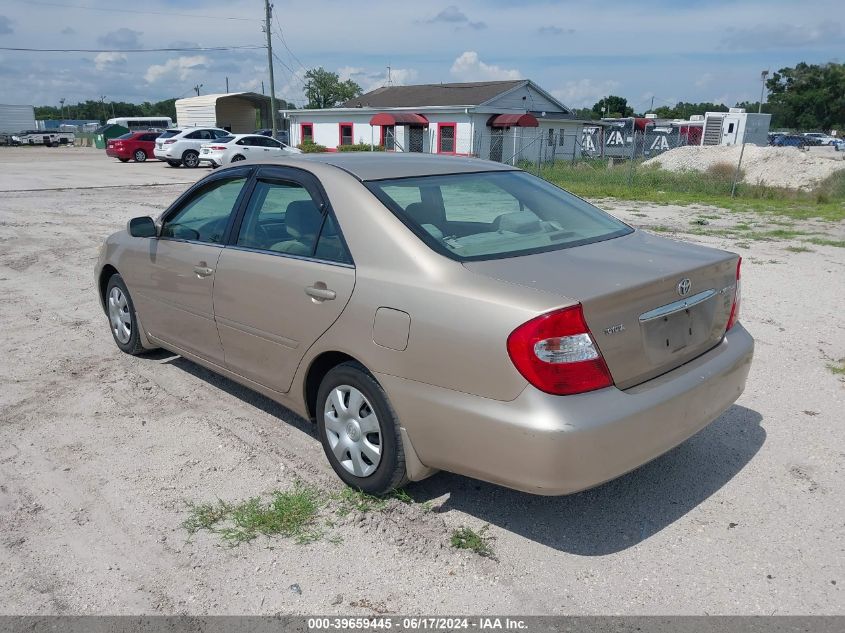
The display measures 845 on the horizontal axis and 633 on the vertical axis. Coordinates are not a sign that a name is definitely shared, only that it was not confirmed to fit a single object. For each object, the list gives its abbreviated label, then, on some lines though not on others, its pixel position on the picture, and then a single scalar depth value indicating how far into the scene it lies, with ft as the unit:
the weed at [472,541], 10.03
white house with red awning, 117.60
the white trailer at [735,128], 144.66
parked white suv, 99.14
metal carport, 171.83
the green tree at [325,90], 262.06
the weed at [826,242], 36.97
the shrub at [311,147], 115.24
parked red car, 112.37
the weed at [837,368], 16.91
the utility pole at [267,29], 131.54
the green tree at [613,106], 339.65
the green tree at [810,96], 265.13
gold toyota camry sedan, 8.96
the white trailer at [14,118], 213.05
